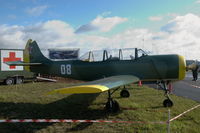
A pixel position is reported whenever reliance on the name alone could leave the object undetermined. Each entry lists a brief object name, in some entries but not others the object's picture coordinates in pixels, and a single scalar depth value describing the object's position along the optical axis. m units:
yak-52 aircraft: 7.71
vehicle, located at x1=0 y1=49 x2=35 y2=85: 16.72
